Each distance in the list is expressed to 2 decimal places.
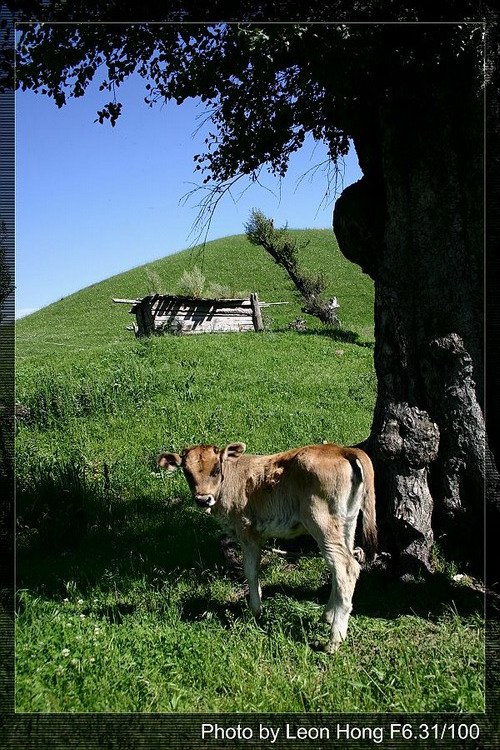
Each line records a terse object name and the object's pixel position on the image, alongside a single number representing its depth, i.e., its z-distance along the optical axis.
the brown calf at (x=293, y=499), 6.95
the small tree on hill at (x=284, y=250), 41.22
